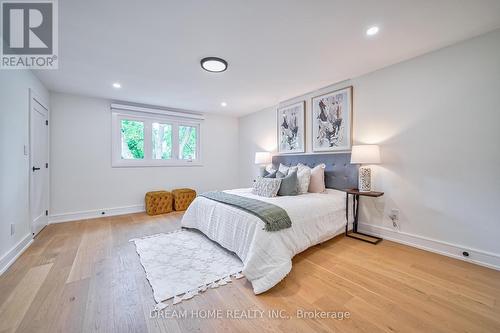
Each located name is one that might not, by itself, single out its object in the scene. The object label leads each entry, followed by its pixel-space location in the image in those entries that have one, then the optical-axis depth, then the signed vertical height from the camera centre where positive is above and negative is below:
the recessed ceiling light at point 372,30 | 1.91 +1.34
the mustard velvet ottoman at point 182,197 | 4.27 -0.74
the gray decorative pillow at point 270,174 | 3.36 -0.17
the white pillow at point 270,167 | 3.50 -0.07
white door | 2.71 +0.01
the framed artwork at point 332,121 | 3.10 +0.74
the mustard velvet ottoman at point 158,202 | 3.98 -0.79
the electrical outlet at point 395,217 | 2.64 -0.72
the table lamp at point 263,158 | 4.31 +0.14
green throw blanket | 1.92 -0.49
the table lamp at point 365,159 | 2.58 +0.07
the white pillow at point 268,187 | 2.84 -0.33
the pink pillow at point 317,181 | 3.10 -0.26
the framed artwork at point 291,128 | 3.80 +0.75
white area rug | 1.67 -1.05
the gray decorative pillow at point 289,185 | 2.87 -0.31
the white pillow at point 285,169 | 3.38 -0.08
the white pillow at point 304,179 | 3.04 -0.23
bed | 1.75 -0.71
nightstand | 2.65 -0.78
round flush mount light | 2.46 +1.32
